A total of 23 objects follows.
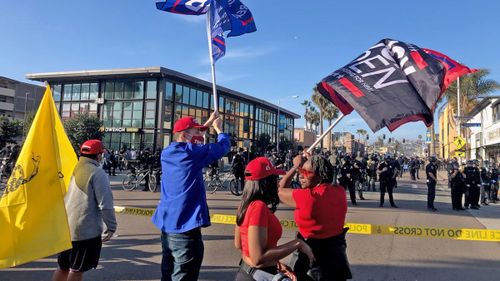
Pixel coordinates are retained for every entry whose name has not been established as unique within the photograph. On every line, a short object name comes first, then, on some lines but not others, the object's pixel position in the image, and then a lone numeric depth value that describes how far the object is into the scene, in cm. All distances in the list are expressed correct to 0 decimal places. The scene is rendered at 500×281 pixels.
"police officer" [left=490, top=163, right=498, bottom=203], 1493
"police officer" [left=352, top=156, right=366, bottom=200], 1324
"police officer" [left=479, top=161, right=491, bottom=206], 1397
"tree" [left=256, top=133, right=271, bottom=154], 4978
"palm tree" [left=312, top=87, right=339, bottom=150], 4728
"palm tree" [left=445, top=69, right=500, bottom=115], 3334
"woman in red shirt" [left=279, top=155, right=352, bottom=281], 290
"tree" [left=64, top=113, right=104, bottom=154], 3084
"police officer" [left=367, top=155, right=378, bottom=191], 1817
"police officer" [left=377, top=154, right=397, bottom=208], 1249
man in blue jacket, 302
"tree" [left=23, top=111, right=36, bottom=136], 3739
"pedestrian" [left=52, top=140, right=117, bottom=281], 344
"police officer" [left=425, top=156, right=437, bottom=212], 1207
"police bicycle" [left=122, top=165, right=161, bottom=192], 1461
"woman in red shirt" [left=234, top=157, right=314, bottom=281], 236
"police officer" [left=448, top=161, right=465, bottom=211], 1220
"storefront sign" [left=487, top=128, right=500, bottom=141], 3063
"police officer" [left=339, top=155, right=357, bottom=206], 1281
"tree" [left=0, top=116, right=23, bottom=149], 3026
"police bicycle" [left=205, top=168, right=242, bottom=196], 1454
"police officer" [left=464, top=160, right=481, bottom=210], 1269
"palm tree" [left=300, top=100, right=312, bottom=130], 6638
